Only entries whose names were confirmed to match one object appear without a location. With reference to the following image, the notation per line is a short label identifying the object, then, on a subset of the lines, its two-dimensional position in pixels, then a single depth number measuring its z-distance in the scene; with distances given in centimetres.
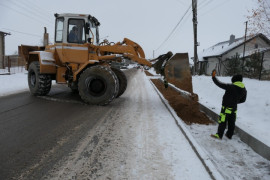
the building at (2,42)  2658
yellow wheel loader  671
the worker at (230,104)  419
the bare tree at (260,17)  1486
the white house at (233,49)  3056
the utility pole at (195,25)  1822
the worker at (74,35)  715
